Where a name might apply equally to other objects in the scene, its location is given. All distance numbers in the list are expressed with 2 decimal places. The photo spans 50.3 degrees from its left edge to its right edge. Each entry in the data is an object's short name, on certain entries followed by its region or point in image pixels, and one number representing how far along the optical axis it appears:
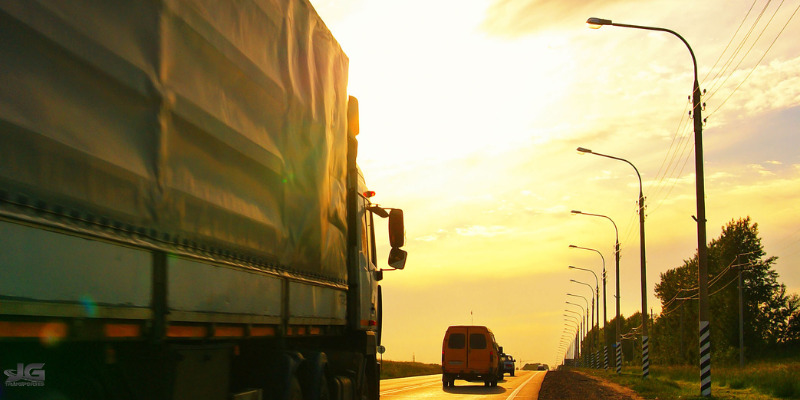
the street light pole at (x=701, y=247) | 21.78
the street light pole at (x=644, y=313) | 37.94
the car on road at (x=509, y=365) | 57.44
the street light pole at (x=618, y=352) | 49.50
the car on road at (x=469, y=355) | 33.50
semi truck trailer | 3.40
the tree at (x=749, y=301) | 92.00
